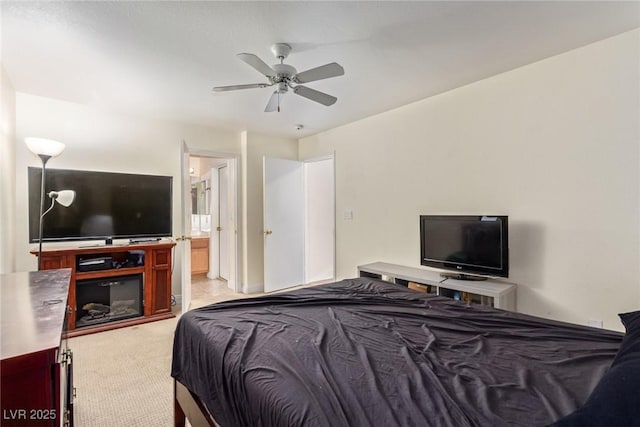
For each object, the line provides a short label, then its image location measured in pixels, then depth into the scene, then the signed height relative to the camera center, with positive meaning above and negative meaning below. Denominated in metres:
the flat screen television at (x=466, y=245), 2.65 -0.29
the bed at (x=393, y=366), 0.87 -0.56
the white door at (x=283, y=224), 4.72 -0.13
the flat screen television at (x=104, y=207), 3.21 +0.12
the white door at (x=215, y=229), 5.77 -0.24
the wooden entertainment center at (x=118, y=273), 3.15 -0.62
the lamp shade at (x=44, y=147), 2.66 +0.63
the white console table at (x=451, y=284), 2.55 -0.63
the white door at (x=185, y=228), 3.63 -0.14
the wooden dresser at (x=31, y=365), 0.81 -0.39
